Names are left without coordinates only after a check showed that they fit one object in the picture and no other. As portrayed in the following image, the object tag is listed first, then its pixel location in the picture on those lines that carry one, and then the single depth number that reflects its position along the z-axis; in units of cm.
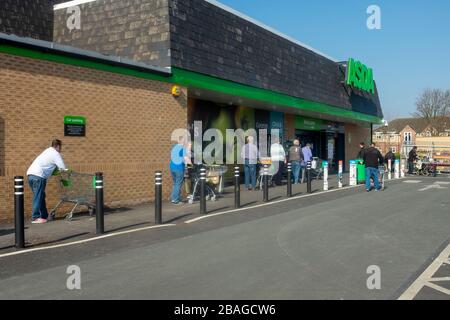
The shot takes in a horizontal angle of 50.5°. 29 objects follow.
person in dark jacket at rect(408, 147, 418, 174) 2722
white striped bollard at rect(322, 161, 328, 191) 1664
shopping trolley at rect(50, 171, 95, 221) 992
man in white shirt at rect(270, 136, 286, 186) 1798
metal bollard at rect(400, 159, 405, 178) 2457
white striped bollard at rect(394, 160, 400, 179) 2353
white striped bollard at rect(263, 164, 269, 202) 1325
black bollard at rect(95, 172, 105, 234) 859
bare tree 5915
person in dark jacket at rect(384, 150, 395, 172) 2651
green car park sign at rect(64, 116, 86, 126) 1095
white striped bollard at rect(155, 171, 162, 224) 966
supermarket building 1013
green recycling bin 1947
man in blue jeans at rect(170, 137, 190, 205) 1240
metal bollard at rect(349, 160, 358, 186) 1853
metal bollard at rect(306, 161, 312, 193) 1519
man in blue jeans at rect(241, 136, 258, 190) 1602
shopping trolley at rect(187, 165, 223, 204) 1300
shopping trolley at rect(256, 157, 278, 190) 1634
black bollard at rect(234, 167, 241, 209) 1181
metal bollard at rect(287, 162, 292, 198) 1420
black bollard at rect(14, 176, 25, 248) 746
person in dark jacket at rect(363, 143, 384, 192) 1612
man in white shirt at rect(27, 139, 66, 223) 962
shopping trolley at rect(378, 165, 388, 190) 1682
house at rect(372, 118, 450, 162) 3084
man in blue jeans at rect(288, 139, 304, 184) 1862
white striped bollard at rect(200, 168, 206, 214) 1087
